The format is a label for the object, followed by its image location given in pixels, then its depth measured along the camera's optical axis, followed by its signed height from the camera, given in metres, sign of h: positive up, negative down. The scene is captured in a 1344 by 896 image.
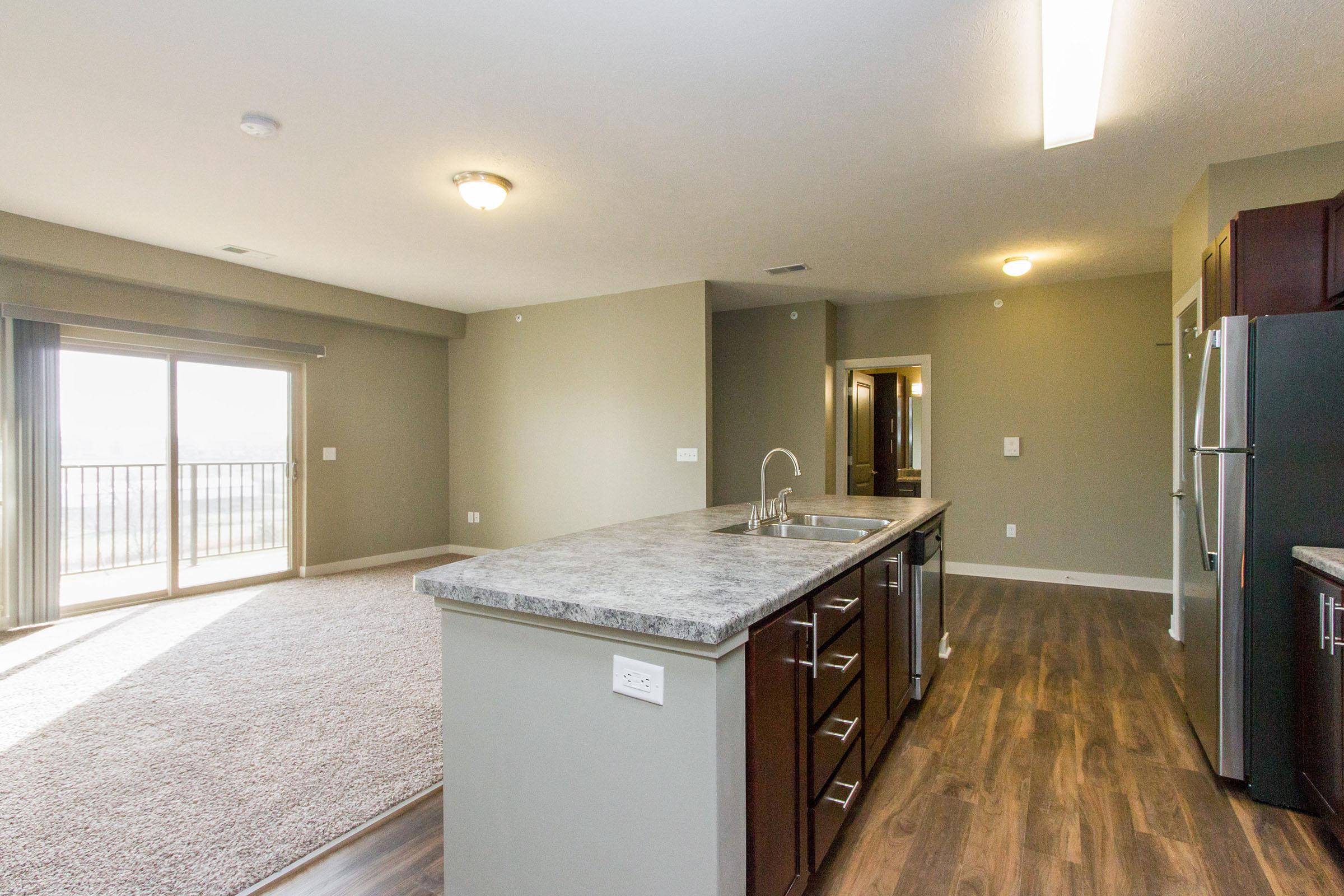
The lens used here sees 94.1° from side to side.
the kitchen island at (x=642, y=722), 1.21 -0.60
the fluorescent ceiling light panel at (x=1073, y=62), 1.99 +1.37
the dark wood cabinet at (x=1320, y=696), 1.77 -0.74
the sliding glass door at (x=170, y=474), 4.47 -0.21
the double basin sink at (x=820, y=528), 2.48 -0.35
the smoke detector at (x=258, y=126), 2.62 +1.37
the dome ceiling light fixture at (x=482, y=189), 3.19 +1.34
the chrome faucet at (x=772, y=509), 2.67 -0.28
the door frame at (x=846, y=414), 6.04 +0.32
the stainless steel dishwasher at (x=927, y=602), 2.70 -0.72
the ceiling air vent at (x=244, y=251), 4.40 +1.40
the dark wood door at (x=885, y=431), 7.64 +0.19
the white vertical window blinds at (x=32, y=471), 4.03 -0.15
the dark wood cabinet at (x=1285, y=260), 2.38 +0.72
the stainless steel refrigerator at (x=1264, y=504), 2.02 -0.20
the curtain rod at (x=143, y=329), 4.00 +0.87
